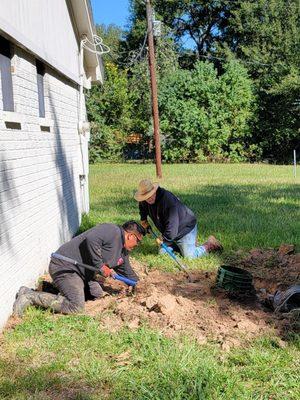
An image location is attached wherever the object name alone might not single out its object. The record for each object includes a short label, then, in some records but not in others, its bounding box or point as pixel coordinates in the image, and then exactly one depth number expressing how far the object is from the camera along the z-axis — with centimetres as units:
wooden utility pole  1929
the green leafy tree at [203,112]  3012
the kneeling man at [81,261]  527
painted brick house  524
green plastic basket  524
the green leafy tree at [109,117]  3120
